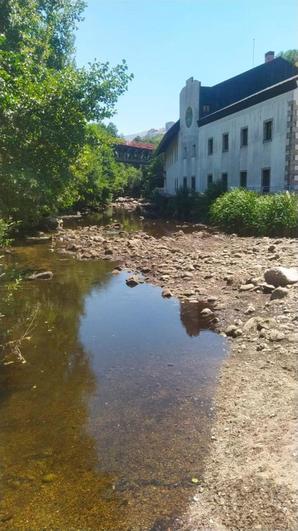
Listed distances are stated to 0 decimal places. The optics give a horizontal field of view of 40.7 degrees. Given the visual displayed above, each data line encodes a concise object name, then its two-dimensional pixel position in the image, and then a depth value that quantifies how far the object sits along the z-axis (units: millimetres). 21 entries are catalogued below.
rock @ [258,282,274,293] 8062
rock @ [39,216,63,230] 22314
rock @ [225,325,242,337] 6500
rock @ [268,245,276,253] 12950
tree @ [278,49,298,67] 45219
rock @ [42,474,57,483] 3469
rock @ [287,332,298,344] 5618
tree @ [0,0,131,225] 8820
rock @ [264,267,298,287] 8031
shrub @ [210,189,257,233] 18719
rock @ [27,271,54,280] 11609
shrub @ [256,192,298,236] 16772
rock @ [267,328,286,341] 5764
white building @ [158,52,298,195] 21547
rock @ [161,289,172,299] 9344
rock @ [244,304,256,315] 7230
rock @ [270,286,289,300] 7387
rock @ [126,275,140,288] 10744
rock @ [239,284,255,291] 8570
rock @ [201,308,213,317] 7730
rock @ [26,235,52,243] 18984
